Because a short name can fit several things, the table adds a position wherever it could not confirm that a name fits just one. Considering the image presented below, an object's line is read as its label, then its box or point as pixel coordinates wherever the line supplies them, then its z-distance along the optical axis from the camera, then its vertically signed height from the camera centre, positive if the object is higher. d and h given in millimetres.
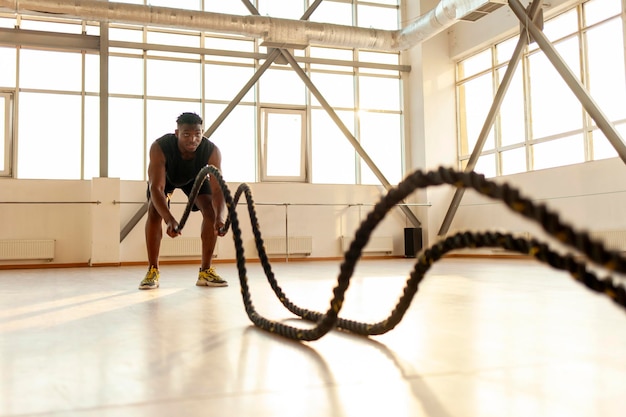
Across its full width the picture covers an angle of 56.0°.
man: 3900 +347
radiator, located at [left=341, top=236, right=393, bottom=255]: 10805 -283
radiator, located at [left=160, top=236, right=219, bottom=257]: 9703 -258
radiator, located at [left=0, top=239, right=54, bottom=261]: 8859 -256
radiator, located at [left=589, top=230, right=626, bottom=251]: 7629 -138
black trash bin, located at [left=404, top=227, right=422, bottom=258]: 10703 -209
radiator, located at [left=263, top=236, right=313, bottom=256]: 10281 -269
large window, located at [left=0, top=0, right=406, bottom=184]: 9570 +2335
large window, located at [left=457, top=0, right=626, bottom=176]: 8250 +2086
